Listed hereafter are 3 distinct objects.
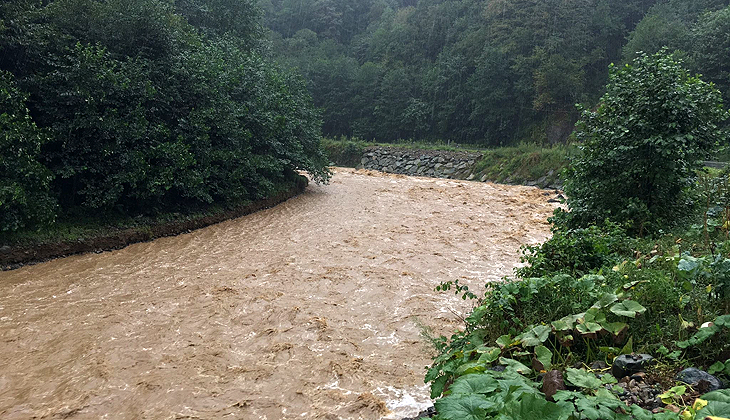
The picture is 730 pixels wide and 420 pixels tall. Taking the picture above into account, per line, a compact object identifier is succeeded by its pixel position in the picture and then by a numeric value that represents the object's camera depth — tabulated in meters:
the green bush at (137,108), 10.79
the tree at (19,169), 9.20
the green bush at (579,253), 5.51
